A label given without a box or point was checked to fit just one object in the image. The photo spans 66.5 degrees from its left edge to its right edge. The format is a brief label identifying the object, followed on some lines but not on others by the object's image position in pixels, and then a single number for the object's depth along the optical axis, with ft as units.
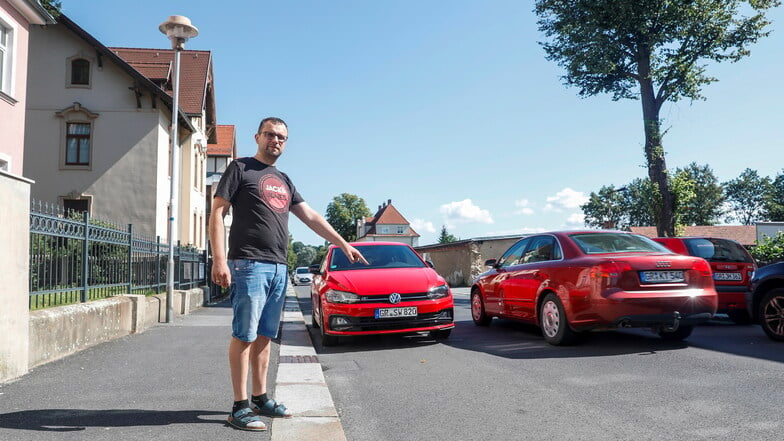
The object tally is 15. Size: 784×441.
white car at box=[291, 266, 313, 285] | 162.50
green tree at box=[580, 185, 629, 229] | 299.79
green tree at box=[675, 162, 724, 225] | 265.54
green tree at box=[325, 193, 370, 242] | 354.74
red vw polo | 25.21
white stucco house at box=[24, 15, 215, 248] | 77.97
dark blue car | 25.64
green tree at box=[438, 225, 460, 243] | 419.31
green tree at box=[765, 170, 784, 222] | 271.90
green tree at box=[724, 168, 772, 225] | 298.76
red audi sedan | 22.17
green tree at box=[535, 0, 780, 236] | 71.46
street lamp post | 36.55
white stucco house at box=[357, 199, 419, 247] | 360.07
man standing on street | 12.81
